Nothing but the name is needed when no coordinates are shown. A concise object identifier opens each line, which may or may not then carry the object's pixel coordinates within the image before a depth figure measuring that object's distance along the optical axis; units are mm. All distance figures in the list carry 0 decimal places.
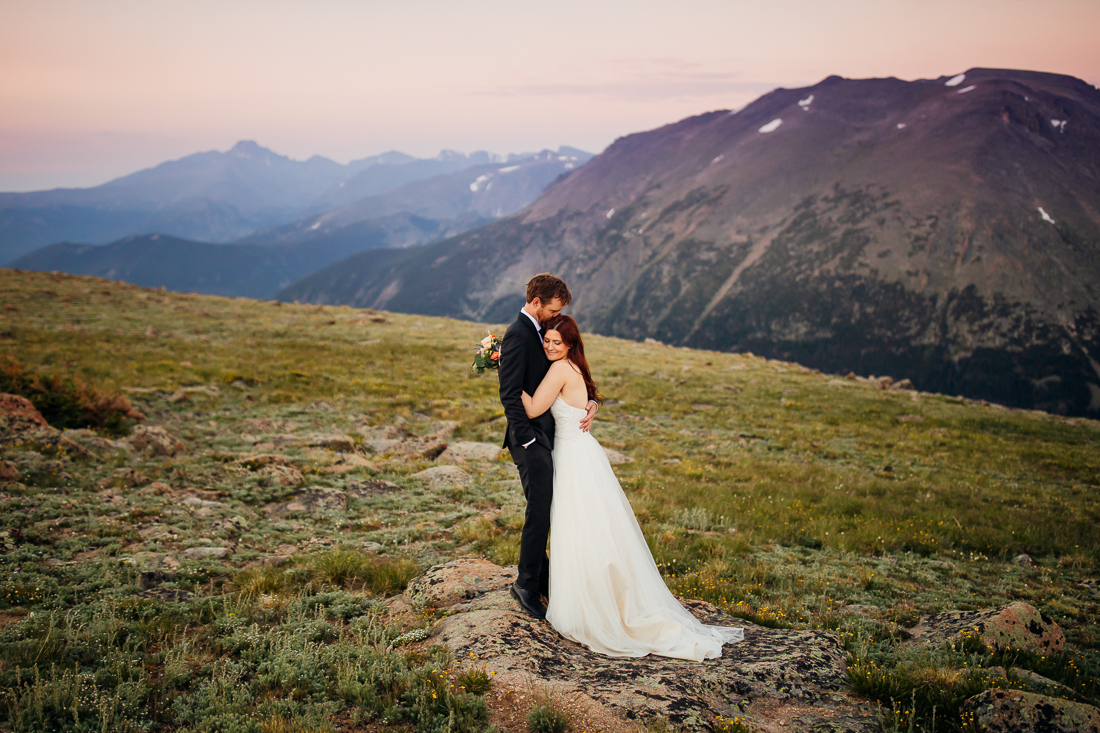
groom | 6527
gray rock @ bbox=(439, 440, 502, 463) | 14805
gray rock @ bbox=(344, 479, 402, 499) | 11750
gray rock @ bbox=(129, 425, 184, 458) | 12984
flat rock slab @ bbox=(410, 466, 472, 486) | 12695
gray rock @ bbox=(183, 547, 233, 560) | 8359
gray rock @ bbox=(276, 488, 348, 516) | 10805
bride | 6336
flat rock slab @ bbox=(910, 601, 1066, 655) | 6398
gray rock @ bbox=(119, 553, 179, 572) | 7656
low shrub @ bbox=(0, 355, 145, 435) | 14328
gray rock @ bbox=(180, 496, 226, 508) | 10289
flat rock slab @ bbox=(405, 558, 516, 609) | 7180
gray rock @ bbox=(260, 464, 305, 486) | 11789
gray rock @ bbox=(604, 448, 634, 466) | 15336
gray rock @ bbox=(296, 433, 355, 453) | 14664
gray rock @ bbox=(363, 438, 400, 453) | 15214
